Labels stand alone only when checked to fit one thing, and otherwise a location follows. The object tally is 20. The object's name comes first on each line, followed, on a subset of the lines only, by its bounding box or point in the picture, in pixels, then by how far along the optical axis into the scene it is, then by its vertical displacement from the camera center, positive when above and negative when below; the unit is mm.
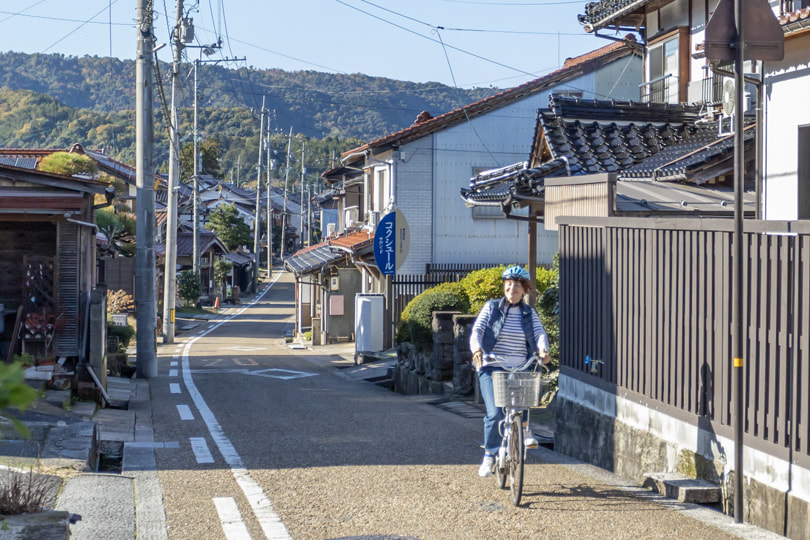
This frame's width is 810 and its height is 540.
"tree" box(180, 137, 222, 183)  79331 +10991
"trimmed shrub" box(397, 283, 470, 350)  15315 -783
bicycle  6523 -1008
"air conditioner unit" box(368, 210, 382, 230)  27984 +1544
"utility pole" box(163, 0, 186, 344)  29234 +1735
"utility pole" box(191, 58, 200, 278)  43031 +1808
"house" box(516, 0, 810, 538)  5406 -374
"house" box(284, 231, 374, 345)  30688 -793
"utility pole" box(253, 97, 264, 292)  60203 +1348
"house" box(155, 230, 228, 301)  53281 +626
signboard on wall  20234 +476
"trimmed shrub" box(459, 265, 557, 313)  16703 -398
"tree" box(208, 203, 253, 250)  64125 +2830
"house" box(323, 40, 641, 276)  25375 +3278
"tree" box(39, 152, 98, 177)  20547 +2394
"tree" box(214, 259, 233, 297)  59062 -417
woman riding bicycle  6941 -560
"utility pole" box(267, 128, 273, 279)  64338 +1835
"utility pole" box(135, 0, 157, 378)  18344 +992
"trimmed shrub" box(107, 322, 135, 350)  20312 -1682
